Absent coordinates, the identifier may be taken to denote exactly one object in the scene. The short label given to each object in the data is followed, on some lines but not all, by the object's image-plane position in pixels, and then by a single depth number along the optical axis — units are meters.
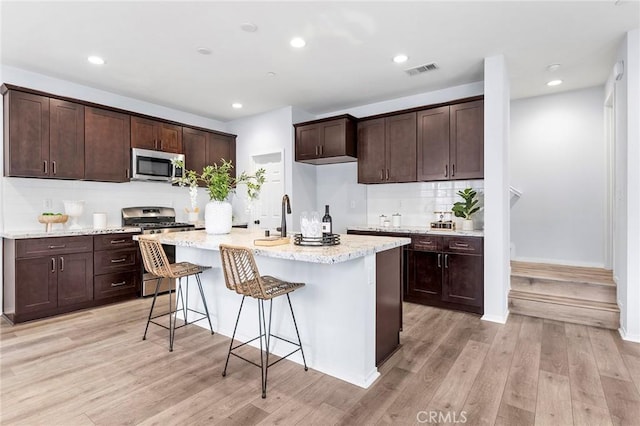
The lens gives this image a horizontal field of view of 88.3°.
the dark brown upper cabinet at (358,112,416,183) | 4.46
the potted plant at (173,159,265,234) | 3.14
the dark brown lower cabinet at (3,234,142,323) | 3.49
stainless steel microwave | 4.62
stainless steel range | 4.46
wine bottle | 2.50
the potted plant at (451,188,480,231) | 4.12
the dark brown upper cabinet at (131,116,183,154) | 4.66
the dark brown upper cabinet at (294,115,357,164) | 4.82
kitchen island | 2.24
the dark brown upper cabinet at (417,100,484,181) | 3.93
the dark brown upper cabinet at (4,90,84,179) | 3.61
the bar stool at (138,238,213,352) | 2.79
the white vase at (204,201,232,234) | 3.21
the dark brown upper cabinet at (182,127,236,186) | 5.33
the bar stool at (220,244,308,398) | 2.12
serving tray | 2.29
